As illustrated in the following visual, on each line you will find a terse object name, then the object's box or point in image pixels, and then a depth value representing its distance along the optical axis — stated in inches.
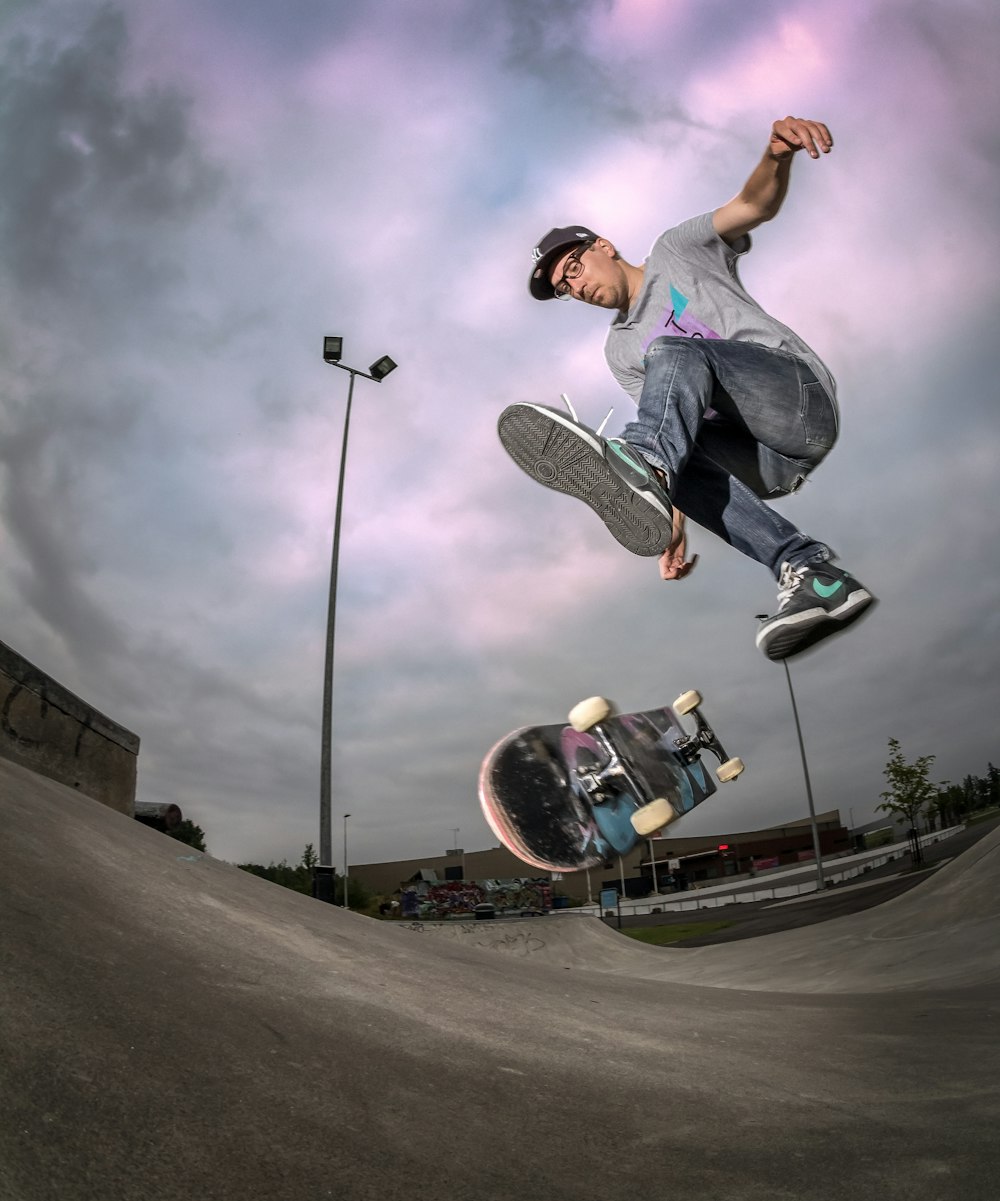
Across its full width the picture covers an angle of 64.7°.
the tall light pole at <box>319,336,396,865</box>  420.8
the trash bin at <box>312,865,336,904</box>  432.1
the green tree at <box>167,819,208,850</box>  1061.6
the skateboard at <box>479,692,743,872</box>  110.5
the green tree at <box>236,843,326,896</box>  1049.5
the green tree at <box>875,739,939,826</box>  732.7
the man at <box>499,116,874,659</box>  101.4
